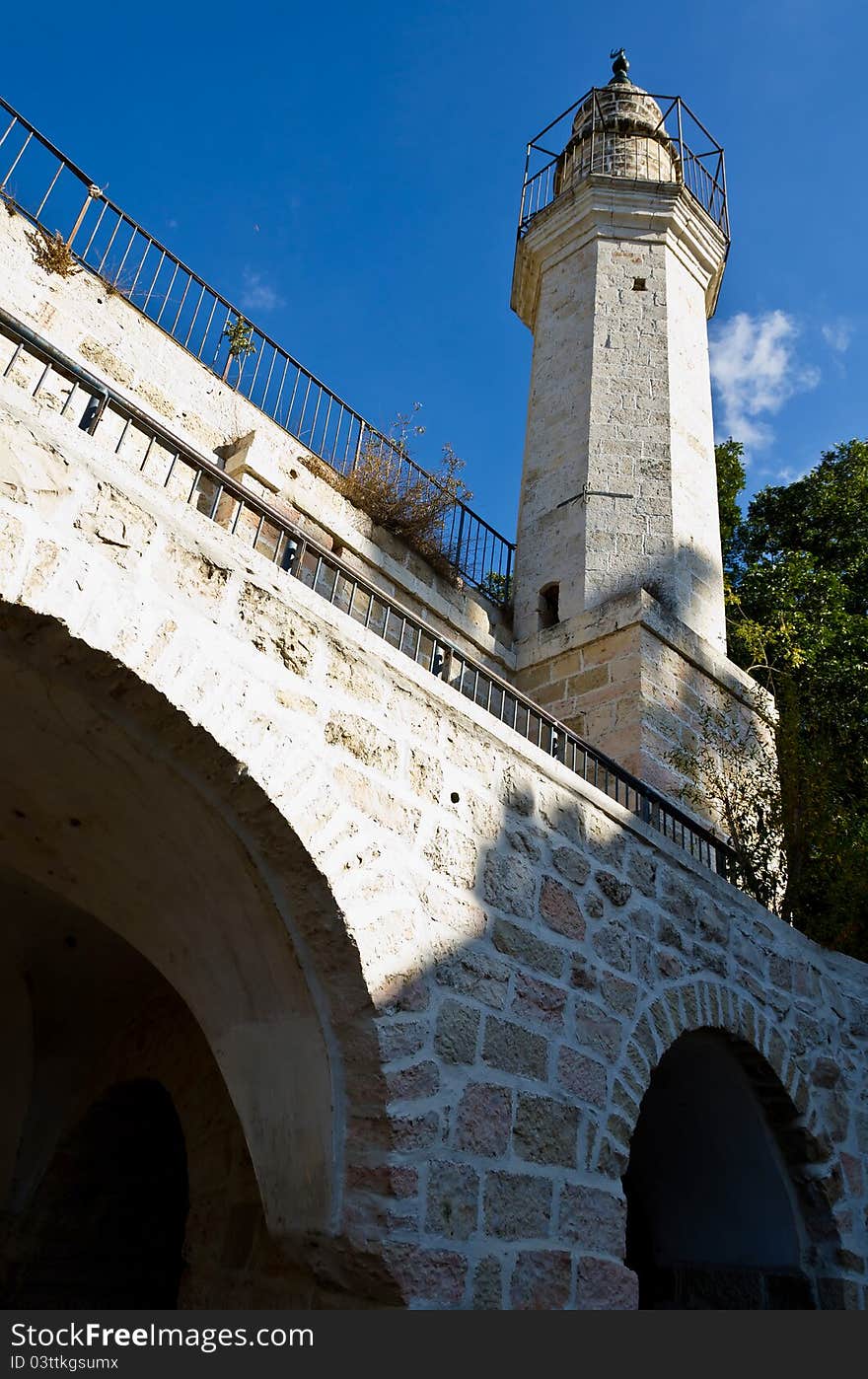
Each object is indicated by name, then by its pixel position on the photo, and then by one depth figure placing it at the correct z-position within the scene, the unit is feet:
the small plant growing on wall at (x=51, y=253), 21.07
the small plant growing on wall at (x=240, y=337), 25.84
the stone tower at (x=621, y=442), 25.09
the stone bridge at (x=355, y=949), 9.78
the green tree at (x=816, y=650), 20.66
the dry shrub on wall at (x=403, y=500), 26.21
